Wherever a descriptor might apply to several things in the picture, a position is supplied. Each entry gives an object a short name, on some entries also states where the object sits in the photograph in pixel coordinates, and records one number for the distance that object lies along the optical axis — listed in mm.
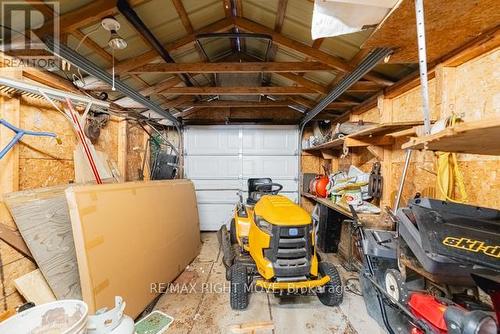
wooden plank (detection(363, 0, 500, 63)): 1093
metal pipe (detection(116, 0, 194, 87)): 1725
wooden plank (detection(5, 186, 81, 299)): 1650
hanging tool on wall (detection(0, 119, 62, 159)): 1643
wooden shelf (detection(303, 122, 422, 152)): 2096
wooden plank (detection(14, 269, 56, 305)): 1652
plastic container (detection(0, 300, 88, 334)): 1249
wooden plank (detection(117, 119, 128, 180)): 3420
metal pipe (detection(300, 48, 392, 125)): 1733
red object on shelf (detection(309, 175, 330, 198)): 3921
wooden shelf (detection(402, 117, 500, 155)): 646
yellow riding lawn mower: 2037
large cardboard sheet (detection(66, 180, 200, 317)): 1610
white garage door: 4785
